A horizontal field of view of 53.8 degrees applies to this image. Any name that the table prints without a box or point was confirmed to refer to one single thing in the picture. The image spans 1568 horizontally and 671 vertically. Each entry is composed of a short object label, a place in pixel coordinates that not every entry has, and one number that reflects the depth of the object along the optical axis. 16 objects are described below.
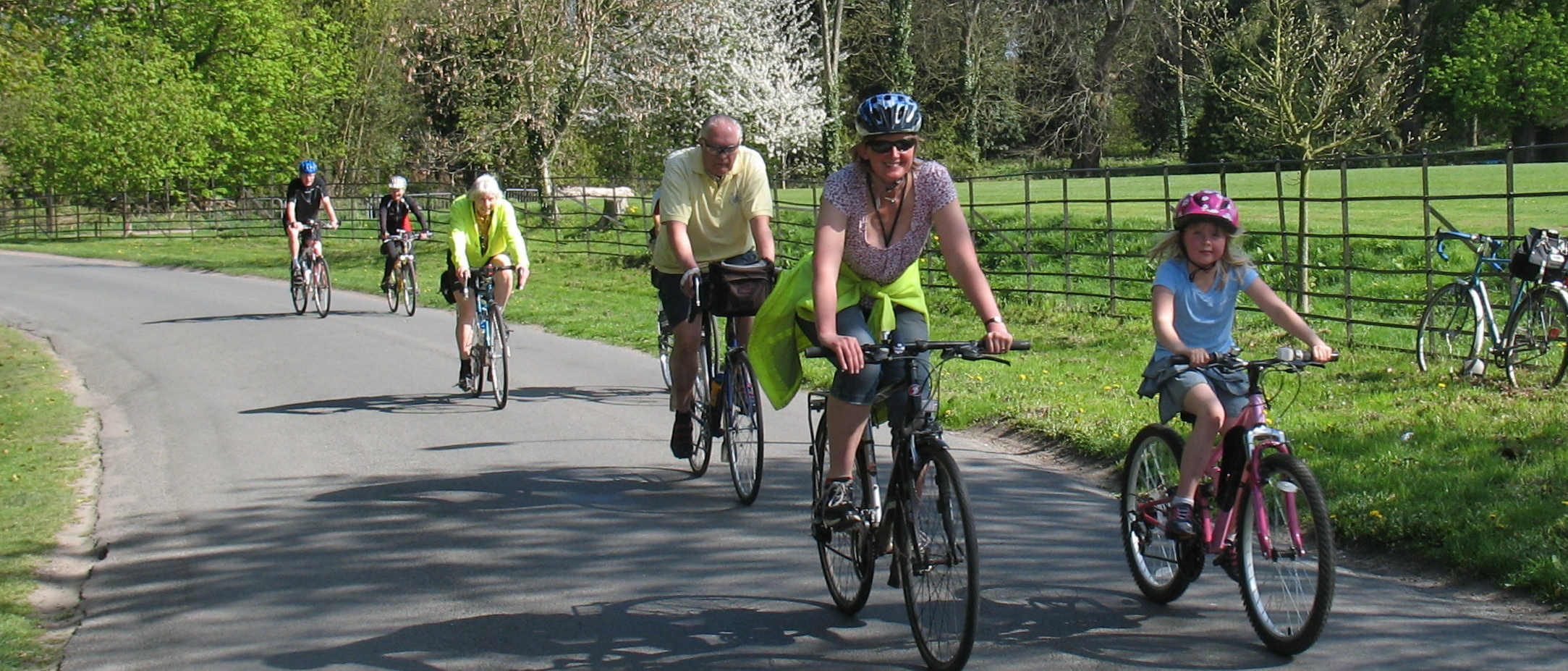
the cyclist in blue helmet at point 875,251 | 5.18
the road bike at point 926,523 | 4.76
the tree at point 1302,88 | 17.56
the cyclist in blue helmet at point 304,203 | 19.97
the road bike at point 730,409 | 7.70
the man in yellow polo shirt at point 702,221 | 7.84
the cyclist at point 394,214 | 19.58
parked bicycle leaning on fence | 10.80
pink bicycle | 4.83
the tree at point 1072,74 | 52.66
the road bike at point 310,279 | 19.52
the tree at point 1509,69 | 48.84
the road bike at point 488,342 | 11.39
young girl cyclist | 5.27
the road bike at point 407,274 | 19.42
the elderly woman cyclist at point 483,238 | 11.36
